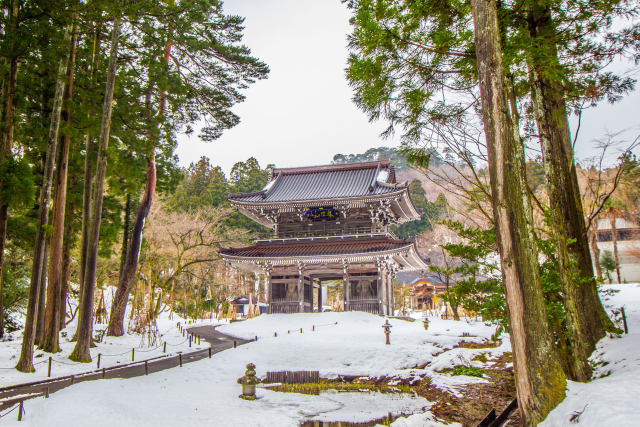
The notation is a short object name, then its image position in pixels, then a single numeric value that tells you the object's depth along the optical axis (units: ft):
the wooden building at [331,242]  68.33
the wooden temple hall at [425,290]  120.16
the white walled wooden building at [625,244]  102.78
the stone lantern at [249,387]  28.78
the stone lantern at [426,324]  57.33
